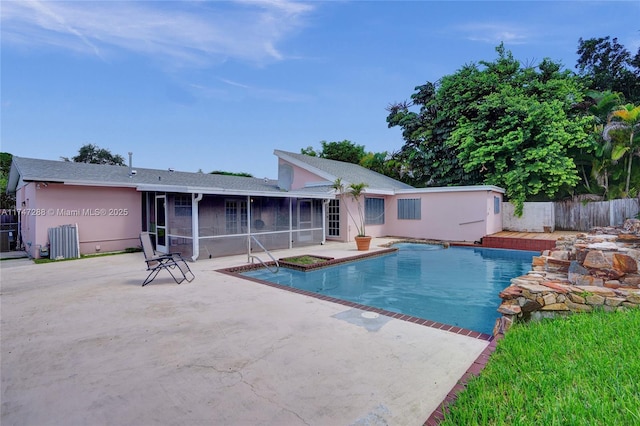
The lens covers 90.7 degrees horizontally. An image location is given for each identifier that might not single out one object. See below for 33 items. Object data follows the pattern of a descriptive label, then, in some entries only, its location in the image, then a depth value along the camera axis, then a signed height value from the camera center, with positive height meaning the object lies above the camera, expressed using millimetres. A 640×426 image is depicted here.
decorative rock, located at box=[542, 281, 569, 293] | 4664 -1239
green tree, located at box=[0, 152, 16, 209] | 17911 +861
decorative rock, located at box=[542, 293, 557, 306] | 4578 -1350
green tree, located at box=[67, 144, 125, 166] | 32375 +5776
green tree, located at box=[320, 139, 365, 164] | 31094 +5639
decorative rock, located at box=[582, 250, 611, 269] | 5281 -945
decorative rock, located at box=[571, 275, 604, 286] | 5246 -1269
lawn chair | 7375 -1274
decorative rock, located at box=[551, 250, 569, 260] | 6538 -1048
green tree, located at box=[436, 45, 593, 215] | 16297 +4407
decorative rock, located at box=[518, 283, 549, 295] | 4659 -1237
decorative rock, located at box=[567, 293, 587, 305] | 4531 -1336
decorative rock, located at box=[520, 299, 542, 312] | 4617 -1464
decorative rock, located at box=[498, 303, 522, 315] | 4504 -1484
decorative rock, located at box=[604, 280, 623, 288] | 5079 -1274
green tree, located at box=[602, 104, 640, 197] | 15242 +3588
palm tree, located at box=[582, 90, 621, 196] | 16523 +3680
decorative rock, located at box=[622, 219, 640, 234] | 7926 -604
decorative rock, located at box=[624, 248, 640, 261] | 5156 -799
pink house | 10883 -23
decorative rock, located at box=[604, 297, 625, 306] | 4426 -1348
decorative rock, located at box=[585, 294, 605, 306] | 4504 -1350
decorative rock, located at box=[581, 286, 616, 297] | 4547 -1261
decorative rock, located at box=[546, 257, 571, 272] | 6223 -1189
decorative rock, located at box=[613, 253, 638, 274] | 5113 -955
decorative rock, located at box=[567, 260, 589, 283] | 5491 -1153
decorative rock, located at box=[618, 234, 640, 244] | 6505 -707
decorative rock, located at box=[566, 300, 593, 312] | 4487 -1445
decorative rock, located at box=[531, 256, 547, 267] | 6873 -1213
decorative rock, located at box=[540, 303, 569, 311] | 4543 -1457
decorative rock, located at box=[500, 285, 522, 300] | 4758 -1319
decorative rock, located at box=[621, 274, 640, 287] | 5055 -1210
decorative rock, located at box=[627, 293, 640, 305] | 4375 -1293
